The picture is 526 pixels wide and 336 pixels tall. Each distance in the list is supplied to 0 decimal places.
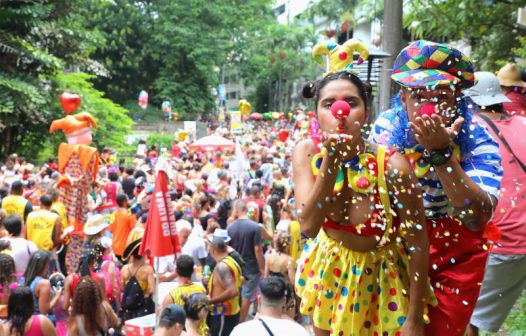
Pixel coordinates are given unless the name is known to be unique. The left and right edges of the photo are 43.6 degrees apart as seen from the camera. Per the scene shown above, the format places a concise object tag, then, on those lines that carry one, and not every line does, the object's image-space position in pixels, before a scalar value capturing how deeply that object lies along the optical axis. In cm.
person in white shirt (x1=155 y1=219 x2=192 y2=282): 836
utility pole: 618
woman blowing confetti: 278
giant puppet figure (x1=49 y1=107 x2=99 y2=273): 1170
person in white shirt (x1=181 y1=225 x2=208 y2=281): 921
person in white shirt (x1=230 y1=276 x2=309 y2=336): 491
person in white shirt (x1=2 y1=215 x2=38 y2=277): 812
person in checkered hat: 282
